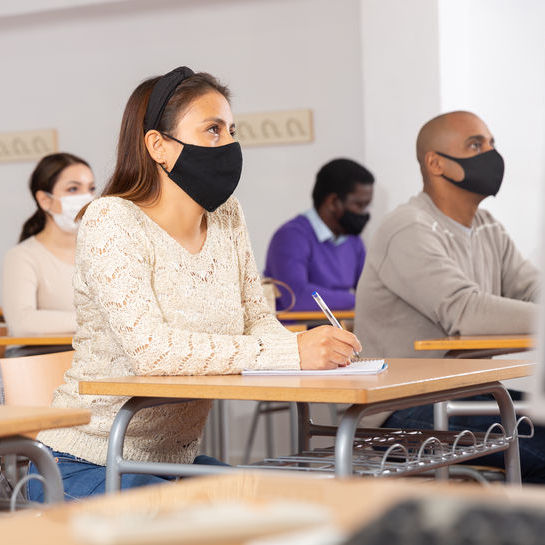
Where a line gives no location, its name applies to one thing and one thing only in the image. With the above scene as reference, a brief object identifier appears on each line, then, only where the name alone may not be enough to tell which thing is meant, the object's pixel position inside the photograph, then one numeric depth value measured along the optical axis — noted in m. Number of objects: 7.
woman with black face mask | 2.20
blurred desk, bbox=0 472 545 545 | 1.00
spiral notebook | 2.14
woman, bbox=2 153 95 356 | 3.65
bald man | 2.88
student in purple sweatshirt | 4.50
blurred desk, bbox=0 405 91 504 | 1.72
